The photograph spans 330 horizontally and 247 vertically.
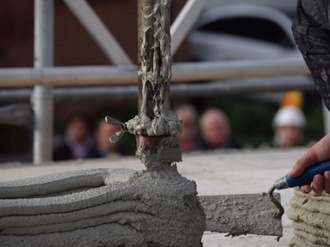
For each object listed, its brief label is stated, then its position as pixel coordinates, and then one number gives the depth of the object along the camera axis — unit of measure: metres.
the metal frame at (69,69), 8.60
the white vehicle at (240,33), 22.39
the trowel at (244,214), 5.81
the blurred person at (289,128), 13.80
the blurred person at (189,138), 12.58
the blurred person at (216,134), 12.65
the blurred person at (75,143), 13.14
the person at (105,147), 12.43
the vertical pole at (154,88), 4.81
